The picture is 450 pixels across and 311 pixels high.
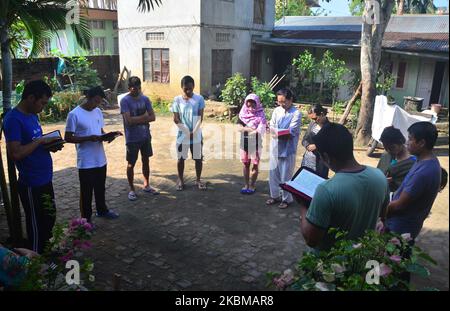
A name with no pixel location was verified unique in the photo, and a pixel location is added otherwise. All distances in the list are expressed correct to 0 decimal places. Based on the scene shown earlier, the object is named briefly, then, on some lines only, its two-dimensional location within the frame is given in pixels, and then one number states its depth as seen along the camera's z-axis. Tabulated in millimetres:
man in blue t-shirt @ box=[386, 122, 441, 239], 2490
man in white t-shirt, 4277
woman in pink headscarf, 5477
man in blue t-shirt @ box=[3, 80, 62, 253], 3318
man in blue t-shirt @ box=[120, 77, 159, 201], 5156
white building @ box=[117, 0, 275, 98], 13938
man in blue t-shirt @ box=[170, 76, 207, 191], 5629
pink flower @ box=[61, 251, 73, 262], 2193
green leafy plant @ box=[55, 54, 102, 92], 14414
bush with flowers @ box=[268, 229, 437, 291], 1625
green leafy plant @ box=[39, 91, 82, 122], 11391
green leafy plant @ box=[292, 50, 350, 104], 11875
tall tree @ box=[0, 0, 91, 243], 3713
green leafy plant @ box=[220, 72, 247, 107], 11820
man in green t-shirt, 2012
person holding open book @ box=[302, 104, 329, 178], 4801
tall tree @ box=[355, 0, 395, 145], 8672
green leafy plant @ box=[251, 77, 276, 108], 11733
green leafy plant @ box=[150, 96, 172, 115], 13359
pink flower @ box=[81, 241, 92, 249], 2395
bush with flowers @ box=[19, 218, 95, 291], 1985
